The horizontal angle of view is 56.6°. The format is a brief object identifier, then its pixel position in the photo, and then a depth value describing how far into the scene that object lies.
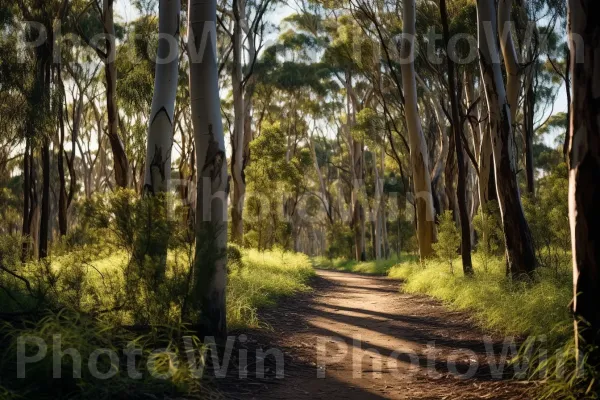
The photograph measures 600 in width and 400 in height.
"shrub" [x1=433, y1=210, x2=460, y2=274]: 10.52
